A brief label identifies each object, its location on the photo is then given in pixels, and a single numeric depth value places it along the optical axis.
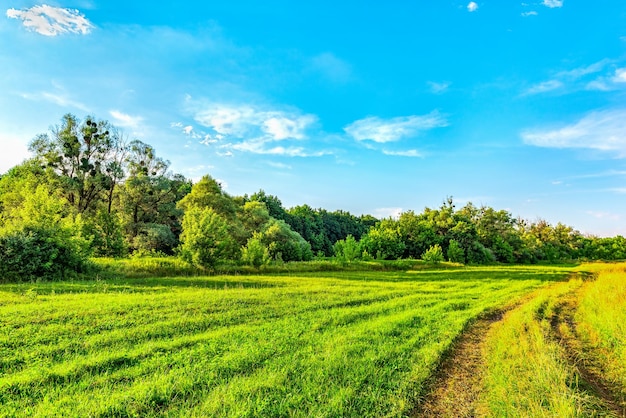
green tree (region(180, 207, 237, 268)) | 28.83
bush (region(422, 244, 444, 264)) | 55.62
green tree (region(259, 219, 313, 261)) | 46.75
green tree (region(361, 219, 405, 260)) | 62.17
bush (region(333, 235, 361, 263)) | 46.55
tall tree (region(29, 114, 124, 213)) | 41.53
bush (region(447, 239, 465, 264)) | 63.72
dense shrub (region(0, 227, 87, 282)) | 20.14
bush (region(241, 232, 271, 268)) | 33.09
